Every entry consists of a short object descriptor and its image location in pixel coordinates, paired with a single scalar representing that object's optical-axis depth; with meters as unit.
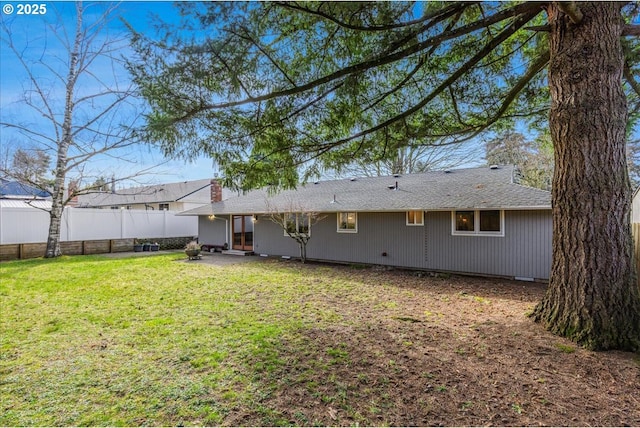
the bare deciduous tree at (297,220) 11.77
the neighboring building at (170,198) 20.41
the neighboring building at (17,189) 12.59
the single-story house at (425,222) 8.21
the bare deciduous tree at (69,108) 9.99
